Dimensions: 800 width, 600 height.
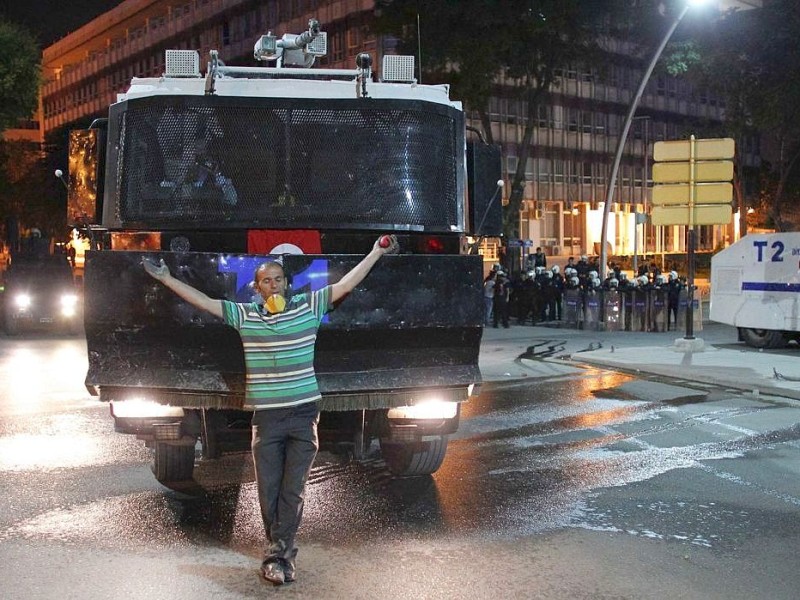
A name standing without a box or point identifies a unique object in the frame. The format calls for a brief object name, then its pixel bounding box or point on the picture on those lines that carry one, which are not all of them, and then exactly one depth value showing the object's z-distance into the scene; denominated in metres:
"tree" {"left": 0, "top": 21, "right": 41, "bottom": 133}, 30.41
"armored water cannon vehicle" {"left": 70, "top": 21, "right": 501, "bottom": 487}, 6.42
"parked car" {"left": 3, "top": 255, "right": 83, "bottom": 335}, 23.80
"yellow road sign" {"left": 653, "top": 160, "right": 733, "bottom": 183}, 17.12
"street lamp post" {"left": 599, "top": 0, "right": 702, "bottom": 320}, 26.16
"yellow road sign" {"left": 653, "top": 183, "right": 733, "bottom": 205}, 17.20
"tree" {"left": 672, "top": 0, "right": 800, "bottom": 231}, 35.44
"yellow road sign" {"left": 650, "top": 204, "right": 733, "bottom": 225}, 17.16
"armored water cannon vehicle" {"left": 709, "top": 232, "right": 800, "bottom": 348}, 18.73
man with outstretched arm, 5.55
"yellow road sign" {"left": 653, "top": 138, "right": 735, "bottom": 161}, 16.98
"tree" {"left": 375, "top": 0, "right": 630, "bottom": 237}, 28.97
